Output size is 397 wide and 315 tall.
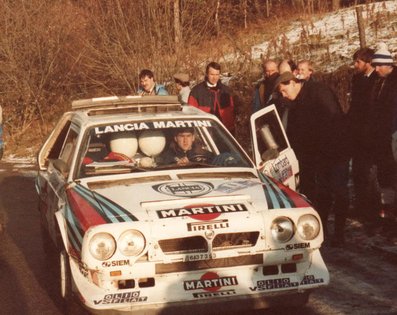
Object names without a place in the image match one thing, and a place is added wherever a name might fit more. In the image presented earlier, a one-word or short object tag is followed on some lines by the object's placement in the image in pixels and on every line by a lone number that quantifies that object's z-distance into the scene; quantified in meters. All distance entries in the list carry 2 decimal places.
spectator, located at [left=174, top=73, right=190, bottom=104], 12.45
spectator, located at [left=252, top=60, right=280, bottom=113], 10.88
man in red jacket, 11.25
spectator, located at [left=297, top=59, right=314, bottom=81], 9.88
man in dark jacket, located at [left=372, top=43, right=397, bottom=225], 9.11
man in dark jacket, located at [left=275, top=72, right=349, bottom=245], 9.06
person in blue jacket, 11.94
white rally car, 6.00
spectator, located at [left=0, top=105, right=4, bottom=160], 10.69
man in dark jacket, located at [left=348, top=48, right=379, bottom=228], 9.48
